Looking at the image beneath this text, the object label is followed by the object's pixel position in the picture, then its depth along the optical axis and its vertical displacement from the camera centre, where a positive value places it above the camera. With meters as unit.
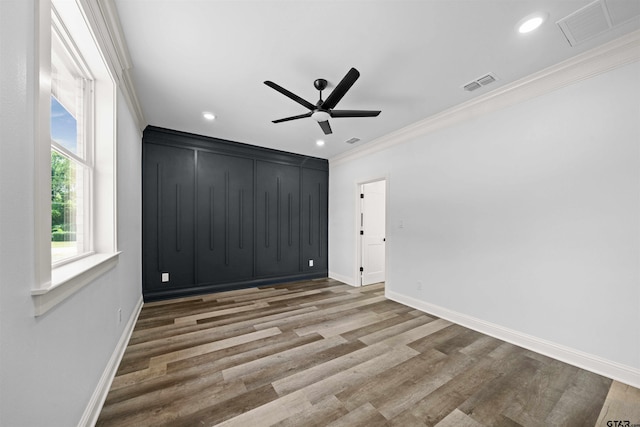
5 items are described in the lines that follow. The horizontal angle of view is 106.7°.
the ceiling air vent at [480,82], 2.36 +1.34
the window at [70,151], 1.40 +0.40
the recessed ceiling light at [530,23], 1.68 +1.38
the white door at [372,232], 4.71 -0.40
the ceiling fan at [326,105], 2.04 +1.04
